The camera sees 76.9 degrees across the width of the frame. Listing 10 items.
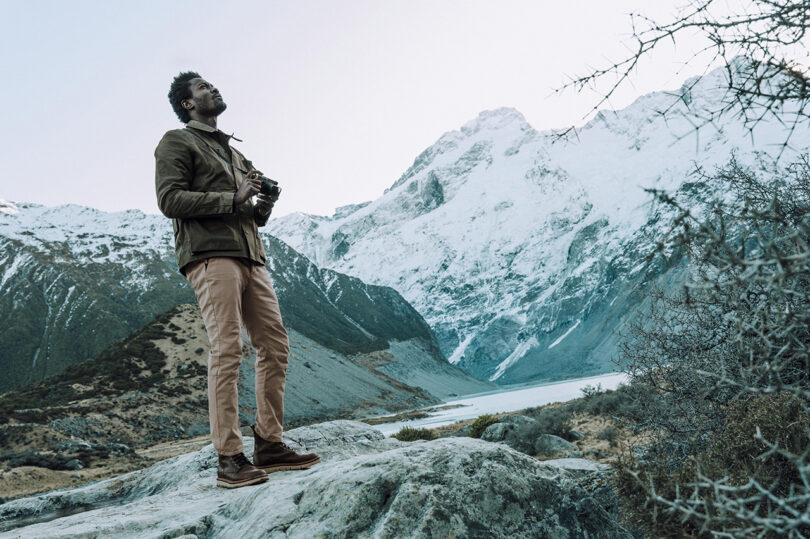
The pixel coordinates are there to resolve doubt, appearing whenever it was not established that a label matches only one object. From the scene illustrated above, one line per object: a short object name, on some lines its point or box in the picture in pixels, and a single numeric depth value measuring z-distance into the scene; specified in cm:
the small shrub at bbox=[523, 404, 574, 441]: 1393
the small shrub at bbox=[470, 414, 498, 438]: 1786
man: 345
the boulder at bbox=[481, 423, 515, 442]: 1493
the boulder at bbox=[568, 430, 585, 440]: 1332
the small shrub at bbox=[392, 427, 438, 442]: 1812
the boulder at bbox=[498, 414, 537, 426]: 1540
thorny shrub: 128
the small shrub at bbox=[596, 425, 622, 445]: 1144
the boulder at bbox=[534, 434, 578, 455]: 1131
